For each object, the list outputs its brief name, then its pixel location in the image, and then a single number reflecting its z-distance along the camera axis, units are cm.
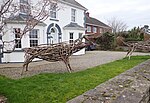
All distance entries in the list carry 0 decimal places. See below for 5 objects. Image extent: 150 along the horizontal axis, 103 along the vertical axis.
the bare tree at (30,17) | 321
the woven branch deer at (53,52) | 546
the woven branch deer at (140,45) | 831
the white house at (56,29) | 846
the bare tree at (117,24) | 3217
